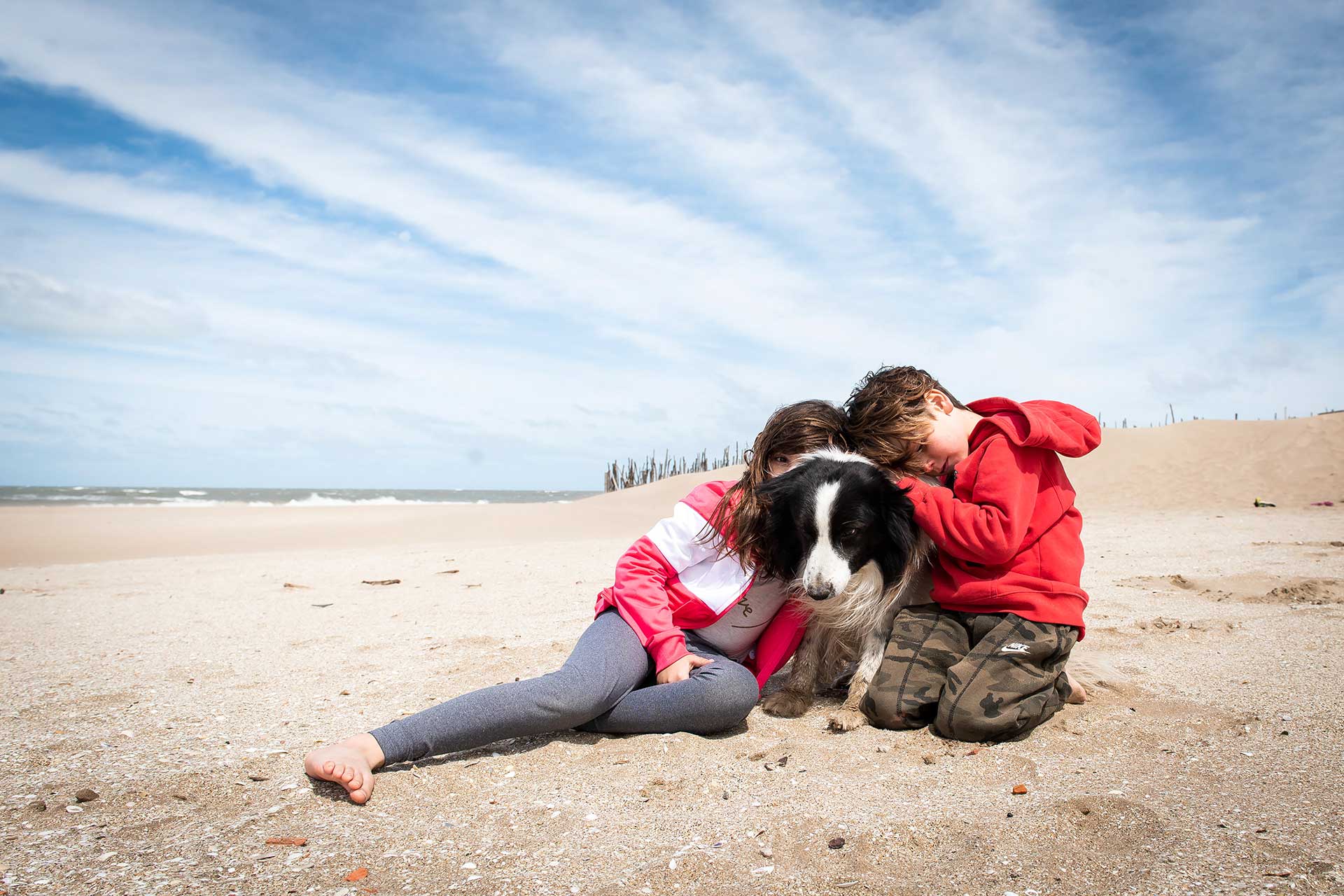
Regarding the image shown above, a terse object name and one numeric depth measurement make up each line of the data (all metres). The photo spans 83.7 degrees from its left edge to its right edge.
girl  2.46
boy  2.69
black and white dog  2.78
